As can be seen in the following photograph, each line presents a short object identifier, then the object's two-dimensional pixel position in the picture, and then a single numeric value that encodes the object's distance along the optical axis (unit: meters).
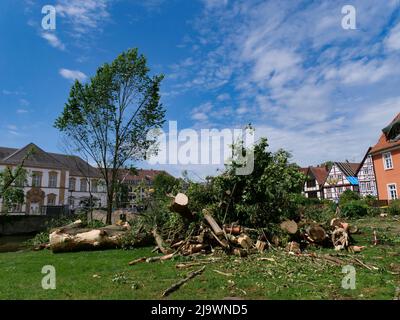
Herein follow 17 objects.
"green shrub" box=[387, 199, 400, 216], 21.91
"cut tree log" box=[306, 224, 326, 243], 9.60
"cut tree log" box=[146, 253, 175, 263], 8.41
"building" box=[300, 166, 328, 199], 56.41
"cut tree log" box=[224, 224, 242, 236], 9.48
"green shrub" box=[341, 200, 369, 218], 21.23
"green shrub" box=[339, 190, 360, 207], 31.51
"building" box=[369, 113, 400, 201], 29.05
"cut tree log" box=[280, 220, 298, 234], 9.45
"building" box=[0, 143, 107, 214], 45.09
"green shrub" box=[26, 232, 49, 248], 14.30
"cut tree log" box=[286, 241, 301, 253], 8.64
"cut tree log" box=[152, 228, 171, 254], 9.40
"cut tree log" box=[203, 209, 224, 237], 9.01
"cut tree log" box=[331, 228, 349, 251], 9.23
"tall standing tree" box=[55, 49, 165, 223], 20.92
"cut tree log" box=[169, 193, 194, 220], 9.57
